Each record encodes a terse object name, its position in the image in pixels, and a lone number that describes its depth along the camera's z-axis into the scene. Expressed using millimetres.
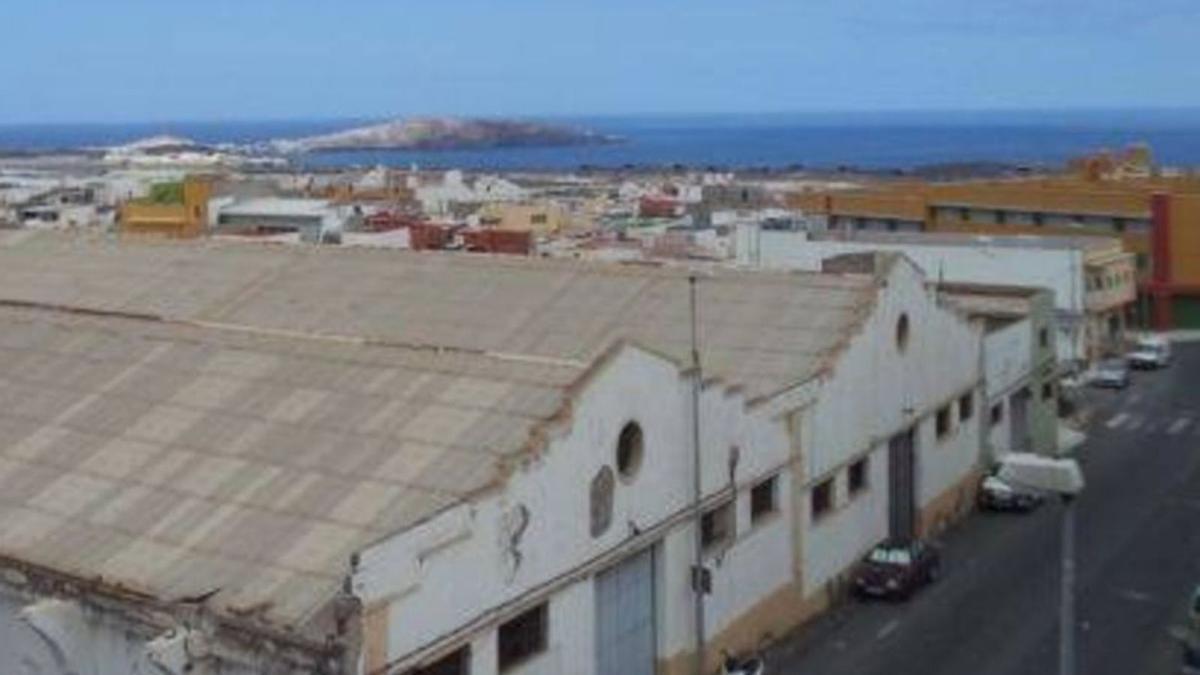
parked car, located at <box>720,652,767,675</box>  28219
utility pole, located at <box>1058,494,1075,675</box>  15625
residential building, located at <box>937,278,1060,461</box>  46000
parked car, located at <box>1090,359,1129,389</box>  64750
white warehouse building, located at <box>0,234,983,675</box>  22062
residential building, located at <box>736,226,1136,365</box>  67875
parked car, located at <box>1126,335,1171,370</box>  71250
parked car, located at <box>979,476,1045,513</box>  42375
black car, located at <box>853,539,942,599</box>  33875
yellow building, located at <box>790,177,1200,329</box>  81938
